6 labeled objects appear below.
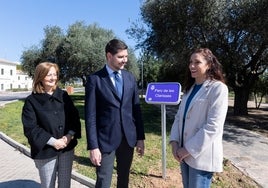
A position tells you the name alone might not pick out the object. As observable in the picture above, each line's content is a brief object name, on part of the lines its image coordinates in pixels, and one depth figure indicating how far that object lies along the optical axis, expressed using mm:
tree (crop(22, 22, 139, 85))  16901
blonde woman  1838
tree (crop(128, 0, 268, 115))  6784
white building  42263
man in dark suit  1822
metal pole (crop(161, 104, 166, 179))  3077
